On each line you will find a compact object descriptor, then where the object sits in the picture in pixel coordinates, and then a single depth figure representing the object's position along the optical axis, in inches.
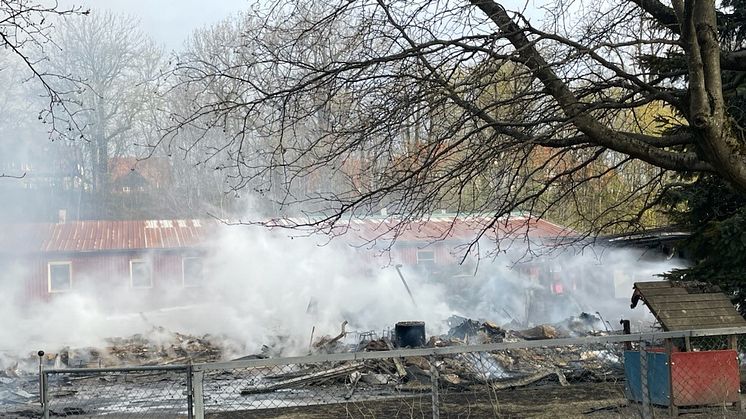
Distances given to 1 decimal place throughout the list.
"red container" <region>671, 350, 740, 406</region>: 306.0
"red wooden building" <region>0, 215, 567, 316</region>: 1201.4
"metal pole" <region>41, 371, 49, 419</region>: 256.1
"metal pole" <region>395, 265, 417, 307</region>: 991.6
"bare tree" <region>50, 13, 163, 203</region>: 1409.9
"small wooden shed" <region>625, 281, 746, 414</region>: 306.7
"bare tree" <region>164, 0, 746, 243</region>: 258.5
